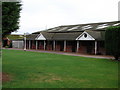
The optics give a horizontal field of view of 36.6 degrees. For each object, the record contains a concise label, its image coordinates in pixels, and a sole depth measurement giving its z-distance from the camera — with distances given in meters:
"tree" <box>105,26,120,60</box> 19.03
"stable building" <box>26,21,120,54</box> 29.92
